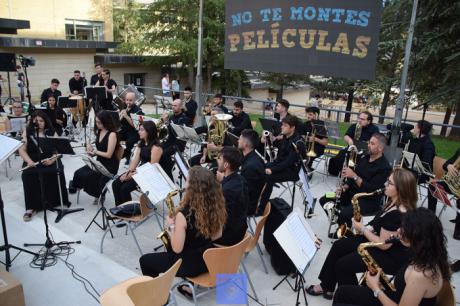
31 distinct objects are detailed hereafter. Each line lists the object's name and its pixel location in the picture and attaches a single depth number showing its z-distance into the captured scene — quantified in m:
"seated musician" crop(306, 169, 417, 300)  3.48
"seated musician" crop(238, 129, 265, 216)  4.71
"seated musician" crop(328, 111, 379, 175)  7.04
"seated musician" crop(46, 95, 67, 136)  9.08
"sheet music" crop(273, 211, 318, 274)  3.04
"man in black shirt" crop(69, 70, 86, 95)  11.48
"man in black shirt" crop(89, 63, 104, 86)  11.56
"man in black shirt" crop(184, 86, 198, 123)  8.48
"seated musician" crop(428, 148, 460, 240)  5.11
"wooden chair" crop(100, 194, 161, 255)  4.68
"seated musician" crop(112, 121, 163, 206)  5.66
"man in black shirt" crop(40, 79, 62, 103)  10.07
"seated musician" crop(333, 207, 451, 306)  2.55
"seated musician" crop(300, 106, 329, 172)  7.46
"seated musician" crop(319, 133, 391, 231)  4.97
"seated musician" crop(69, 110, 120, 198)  5.86
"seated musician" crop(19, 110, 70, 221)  5.75
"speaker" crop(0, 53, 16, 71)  8.89
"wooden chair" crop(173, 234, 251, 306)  3.22
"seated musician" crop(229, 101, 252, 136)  8.05
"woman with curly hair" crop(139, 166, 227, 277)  3.30
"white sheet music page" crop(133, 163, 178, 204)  4.33
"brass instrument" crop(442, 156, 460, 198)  4.98
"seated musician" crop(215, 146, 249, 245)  3.69
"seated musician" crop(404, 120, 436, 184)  6.19
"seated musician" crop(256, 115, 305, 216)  5.98
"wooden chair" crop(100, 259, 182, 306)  2.37
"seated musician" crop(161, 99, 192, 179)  6.12
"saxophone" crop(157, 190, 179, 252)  3.52
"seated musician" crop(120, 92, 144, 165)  8.04
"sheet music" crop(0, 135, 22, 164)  3.96
